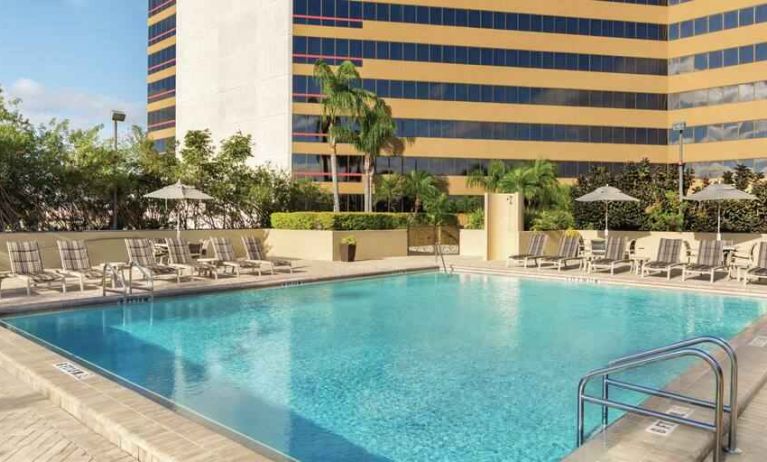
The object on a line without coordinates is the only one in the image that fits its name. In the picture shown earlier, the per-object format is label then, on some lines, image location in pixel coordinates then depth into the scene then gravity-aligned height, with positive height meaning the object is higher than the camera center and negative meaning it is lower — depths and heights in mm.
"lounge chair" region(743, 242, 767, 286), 14172 -1327
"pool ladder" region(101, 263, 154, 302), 12141 -1561
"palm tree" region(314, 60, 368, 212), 30688 +6446
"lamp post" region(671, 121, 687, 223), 20625 +1006
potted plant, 20547 -1126
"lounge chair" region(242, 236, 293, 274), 16875 -1050
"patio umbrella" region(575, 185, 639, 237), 18530 +668
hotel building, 39219 +9738
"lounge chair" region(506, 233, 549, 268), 19156 -1062
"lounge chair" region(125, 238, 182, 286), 14273 -1042
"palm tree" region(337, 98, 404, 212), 33062 +5001
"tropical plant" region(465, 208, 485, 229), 25256 -215
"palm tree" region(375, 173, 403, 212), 37938 +1841
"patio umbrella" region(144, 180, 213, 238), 16438 +670
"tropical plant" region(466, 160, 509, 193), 34969 +2364
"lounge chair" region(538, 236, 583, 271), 18422 -1222
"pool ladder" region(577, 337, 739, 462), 3969 -1388
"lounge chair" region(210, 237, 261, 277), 16109 -1154
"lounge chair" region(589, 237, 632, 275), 17438 -1203
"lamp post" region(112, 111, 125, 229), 18922 +2280
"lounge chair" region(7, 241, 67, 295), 12477 -1068
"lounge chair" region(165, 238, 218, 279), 15281 -1112
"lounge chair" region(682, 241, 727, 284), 15391 -1180
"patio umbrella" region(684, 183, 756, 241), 16672 +636
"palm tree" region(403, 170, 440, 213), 36688 +1973
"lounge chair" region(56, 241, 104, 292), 13086 -1051
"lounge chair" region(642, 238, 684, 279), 16494 -1191
